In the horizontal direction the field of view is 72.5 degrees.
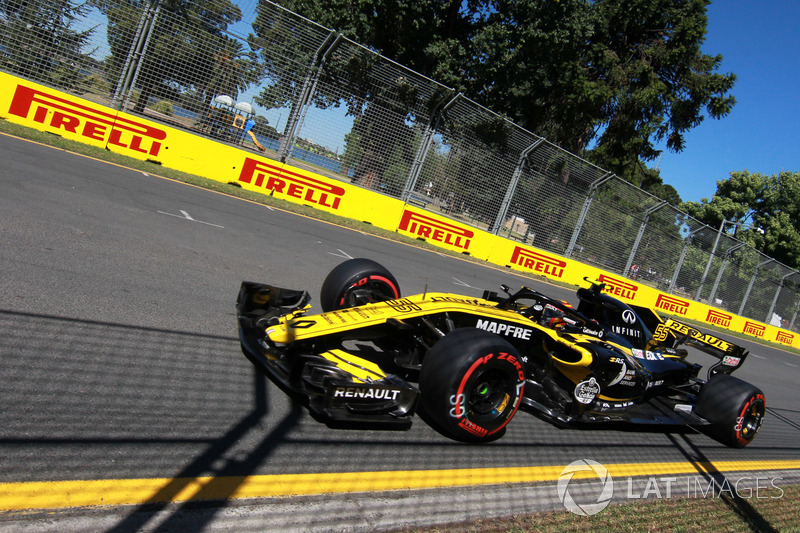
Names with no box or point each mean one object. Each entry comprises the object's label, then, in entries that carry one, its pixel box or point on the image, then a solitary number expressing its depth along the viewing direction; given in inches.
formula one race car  137.9
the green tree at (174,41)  450.6
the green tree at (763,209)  1642.5
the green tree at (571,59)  857.5
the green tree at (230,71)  471.2
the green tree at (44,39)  431.5
